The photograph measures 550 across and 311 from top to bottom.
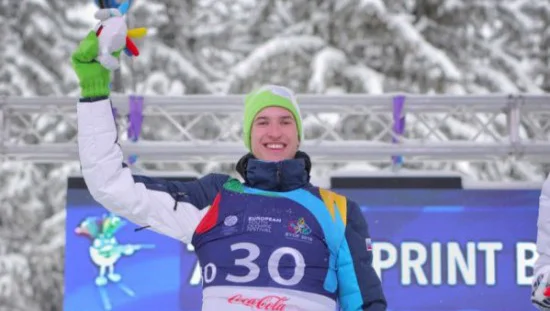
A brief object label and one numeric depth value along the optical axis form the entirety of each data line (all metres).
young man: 5.73
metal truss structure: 14.02
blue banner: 13.84
